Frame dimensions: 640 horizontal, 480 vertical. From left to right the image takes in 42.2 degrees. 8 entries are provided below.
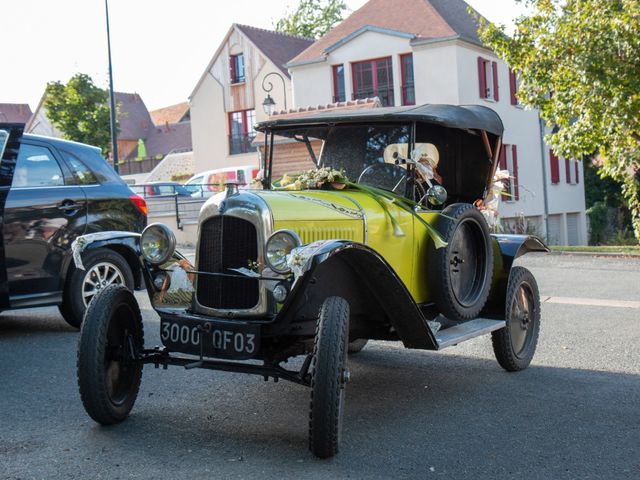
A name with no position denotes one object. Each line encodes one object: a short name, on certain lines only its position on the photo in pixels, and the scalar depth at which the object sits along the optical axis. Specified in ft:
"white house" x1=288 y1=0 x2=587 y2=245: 98.78
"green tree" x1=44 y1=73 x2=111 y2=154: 122.31
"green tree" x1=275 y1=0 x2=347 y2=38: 207.00
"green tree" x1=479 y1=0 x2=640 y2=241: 54.85
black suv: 24.95
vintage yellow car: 15.28
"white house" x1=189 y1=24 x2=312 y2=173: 134.00
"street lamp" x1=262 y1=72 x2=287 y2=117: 87.60
